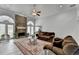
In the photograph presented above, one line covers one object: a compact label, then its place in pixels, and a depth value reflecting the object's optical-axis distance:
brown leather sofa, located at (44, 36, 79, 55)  0.96
